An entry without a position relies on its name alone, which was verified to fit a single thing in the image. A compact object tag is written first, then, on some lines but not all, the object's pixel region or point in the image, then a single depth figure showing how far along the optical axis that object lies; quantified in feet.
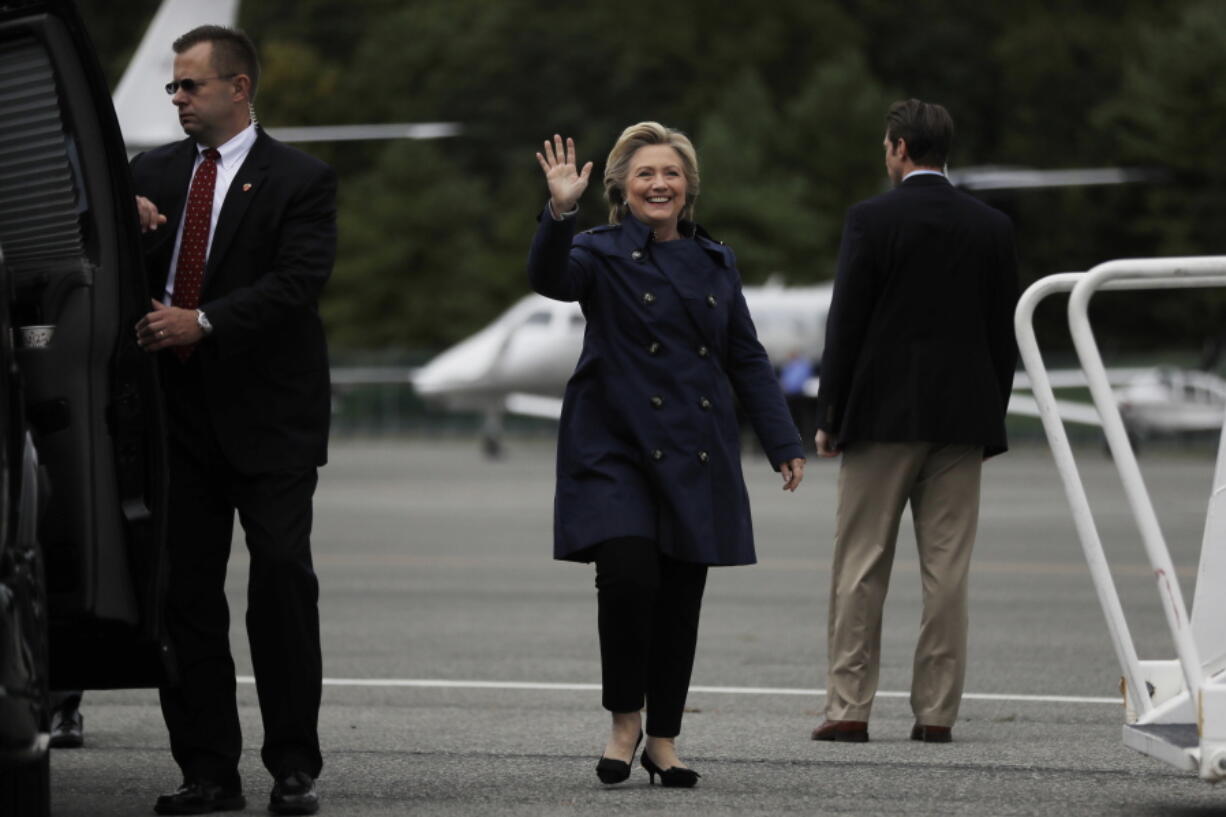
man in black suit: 38.45
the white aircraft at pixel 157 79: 184.73
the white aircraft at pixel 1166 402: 283.38
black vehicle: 34.42
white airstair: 35.09
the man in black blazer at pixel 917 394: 48.85
